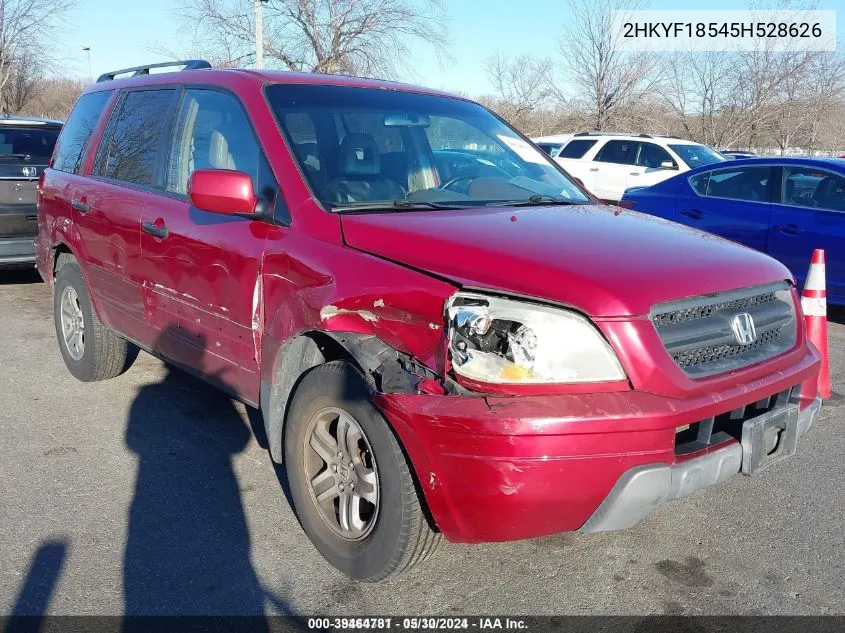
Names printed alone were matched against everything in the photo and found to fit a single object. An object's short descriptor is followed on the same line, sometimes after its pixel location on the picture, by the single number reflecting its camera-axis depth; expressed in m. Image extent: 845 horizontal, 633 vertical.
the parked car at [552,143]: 18.36
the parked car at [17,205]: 7.54
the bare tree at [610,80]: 23.70
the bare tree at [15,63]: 22.85
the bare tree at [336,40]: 22.33
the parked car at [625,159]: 14.51
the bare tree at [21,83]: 24.98
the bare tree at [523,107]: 28.40
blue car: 7.03
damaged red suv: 2.43
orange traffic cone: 4.82
